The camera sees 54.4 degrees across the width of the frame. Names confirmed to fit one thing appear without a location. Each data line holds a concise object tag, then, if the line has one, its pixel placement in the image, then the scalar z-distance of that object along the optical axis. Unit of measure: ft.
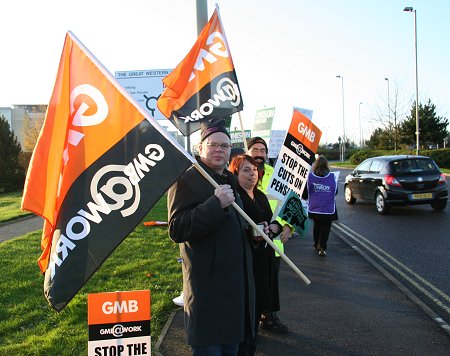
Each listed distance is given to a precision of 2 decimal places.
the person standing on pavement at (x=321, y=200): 24.41
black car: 38.86
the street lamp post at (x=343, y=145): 188.28
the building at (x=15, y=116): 268.00
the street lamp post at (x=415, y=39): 100.58
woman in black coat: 11.62
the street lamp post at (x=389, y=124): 149.09
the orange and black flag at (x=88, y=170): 7.86
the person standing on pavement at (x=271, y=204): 11.91
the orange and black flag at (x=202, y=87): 16.42
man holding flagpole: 8.32
